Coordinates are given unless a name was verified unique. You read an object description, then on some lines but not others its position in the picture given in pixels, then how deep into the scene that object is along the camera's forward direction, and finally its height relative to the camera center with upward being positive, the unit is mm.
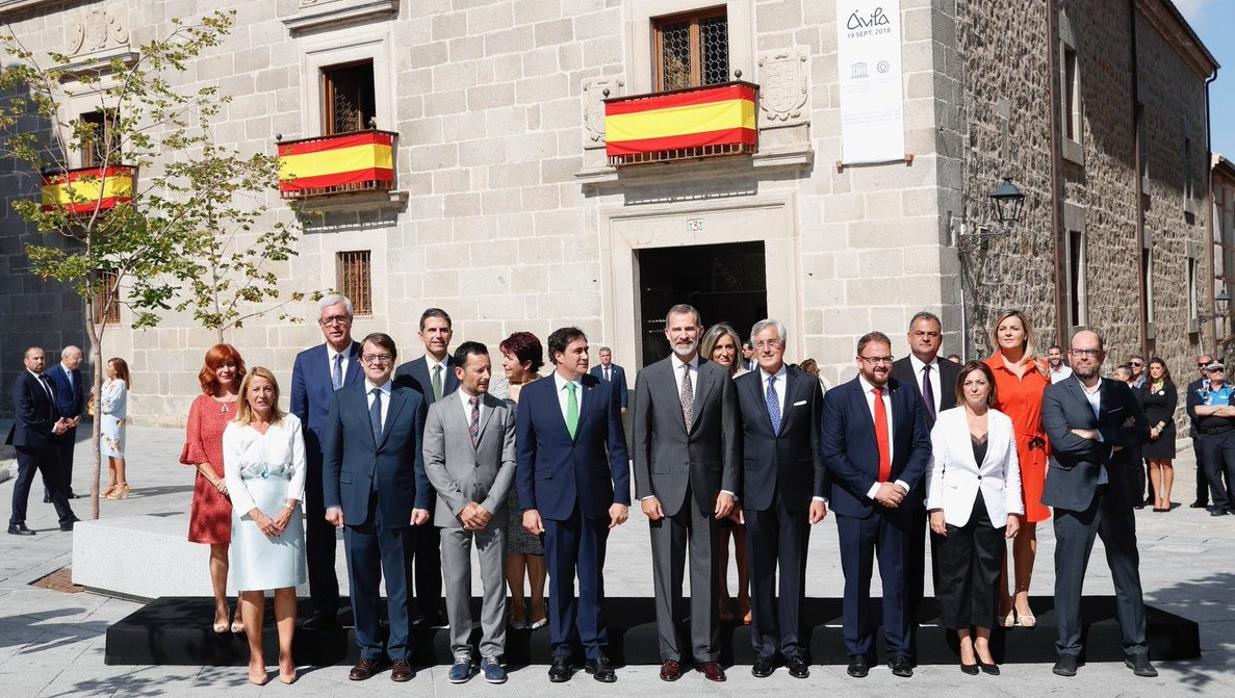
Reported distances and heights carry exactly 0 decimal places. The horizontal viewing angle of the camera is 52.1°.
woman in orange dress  7062 -535
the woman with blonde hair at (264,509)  6715 -866
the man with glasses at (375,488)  6883 -784
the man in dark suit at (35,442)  11719 -825
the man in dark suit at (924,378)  6945 -268
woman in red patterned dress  7305 -635
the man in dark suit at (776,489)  6758 -828
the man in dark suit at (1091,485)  6641 -842
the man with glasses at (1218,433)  12680 -1104
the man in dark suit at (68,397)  12164 -434
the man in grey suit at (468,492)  6816 -808
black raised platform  6887 -1688
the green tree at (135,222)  10570 +1120
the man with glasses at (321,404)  7285 -344
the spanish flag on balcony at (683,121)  15156 +2674
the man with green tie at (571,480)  6789 -753
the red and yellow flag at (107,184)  18195 +2611
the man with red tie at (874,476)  6707 -766
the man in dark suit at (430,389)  7230 -274
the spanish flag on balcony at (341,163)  18109 +2658
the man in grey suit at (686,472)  6738 -723
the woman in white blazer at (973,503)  6703 -922
